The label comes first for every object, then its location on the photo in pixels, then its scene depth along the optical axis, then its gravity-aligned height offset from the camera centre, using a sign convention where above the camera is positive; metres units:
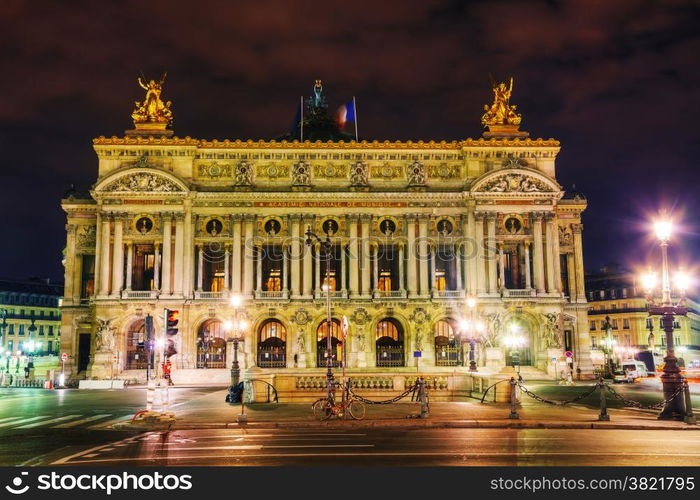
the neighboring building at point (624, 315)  101.56 +3.47
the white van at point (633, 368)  57.38 -2.58
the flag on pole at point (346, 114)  65.25 +21.47
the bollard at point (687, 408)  26.19 -2.70
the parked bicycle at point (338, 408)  26.77 -2.63
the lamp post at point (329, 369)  28.26 -1.28
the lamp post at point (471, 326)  58.90 +1.22
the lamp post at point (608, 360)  59.69 -1.97
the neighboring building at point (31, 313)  108.75 +5.11
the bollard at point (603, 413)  26.38 -2.85
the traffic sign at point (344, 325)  29.85 +0.67
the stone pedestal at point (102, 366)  58.66 -1.97
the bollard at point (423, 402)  27.05 -2.42
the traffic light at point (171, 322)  27.22 +0.79
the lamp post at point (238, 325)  60.53 +1.45
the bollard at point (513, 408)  26.78 -2.68
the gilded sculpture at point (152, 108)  66.19 +22.36
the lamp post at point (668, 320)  26.88 +0.73
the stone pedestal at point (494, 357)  59.88 -1.55
